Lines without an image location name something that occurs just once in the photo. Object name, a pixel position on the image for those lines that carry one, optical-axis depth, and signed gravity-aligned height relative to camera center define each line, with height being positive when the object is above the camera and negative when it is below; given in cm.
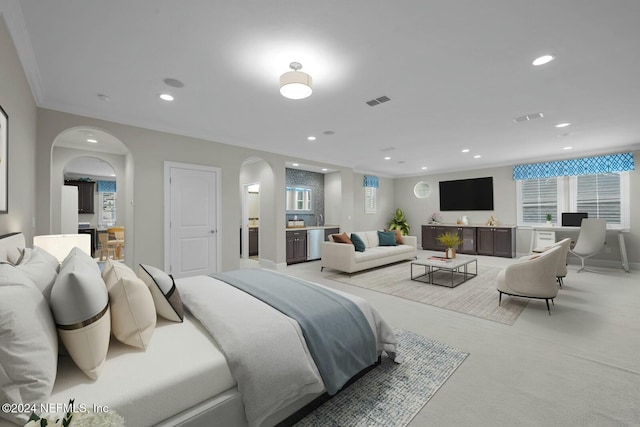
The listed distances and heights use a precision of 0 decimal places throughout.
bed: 111 -72
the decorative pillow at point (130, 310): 138 -51
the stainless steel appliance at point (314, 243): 699 -77
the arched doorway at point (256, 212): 616 +4
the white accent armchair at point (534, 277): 315 -79
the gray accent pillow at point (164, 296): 174 -53
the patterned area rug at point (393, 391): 165 -125
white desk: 541 -56
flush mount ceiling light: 248 +121
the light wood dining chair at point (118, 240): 688 -65
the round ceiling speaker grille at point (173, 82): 286 +143
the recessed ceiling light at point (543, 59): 243 +140
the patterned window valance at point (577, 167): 566 +105
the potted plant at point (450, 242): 496 -55
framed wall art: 179 +37
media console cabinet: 705 -72
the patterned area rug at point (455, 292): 333 -121
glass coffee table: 449 -118
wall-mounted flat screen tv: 780 +55
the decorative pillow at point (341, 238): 561 -52
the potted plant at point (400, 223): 935 -37
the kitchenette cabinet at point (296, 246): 650 -81
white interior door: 444 -10
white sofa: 521 -87
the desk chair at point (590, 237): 515 -49
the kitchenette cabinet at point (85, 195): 891 +66
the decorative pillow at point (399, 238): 688 -64
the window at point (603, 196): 583 +36
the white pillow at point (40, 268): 131 -29
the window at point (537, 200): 678 +32
